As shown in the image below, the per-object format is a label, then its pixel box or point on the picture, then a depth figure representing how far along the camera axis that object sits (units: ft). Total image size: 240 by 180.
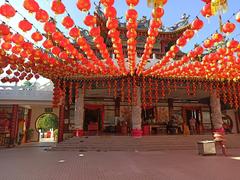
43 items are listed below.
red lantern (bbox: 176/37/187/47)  18.71
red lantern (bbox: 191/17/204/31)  15.95
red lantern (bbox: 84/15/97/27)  15.04
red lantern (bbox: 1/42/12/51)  19.56
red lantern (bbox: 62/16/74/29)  15.02
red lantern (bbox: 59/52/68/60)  21.75
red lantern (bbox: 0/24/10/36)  15.74
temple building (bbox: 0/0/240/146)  17.29
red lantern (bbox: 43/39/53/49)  18.88
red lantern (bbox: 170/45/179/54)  21.09
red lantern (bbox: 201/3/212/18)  13.69
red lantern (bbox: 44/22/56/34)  15.57
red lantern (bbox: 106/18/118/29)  15.68
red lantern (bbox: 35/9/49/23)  14.12
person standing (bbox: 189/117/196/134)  49.42
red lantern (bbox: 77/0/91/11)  12.99
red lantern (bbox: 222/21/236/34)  15.96
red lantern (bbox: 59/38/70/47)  19.37
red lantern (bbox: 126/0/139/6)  12.97
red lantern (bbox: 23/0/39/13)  13.14
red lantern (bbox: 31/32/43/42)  16.94
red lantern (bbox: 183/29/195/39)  17.37
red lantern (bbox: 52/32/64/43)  17.61
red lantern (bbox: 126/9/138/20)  14.31
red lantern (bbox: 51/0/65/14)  13.17
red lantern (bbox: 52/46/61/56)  20.28
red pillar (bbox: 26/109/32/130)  56.51
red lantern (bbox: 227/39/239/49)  19.16
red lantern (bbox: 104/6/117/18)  13.87
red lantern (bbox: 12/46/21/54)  21.24
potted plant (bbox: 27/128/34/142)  56.19
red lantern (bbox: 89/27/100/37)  16.52
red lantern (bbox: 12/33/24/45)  18.13
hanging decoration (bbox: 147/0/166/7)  12.03
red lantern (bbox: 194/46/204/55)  21.34
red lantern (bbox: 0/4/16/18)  13.65
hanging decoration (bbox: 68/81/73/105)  39.17
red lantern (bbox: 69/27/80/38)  16.56
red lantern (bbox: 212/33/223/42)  18.16
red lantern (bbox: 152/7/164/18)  14.02
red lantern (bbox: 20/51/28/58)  23.01
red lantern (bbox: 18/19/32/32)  15.15
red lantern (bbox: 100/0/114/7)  12.95
